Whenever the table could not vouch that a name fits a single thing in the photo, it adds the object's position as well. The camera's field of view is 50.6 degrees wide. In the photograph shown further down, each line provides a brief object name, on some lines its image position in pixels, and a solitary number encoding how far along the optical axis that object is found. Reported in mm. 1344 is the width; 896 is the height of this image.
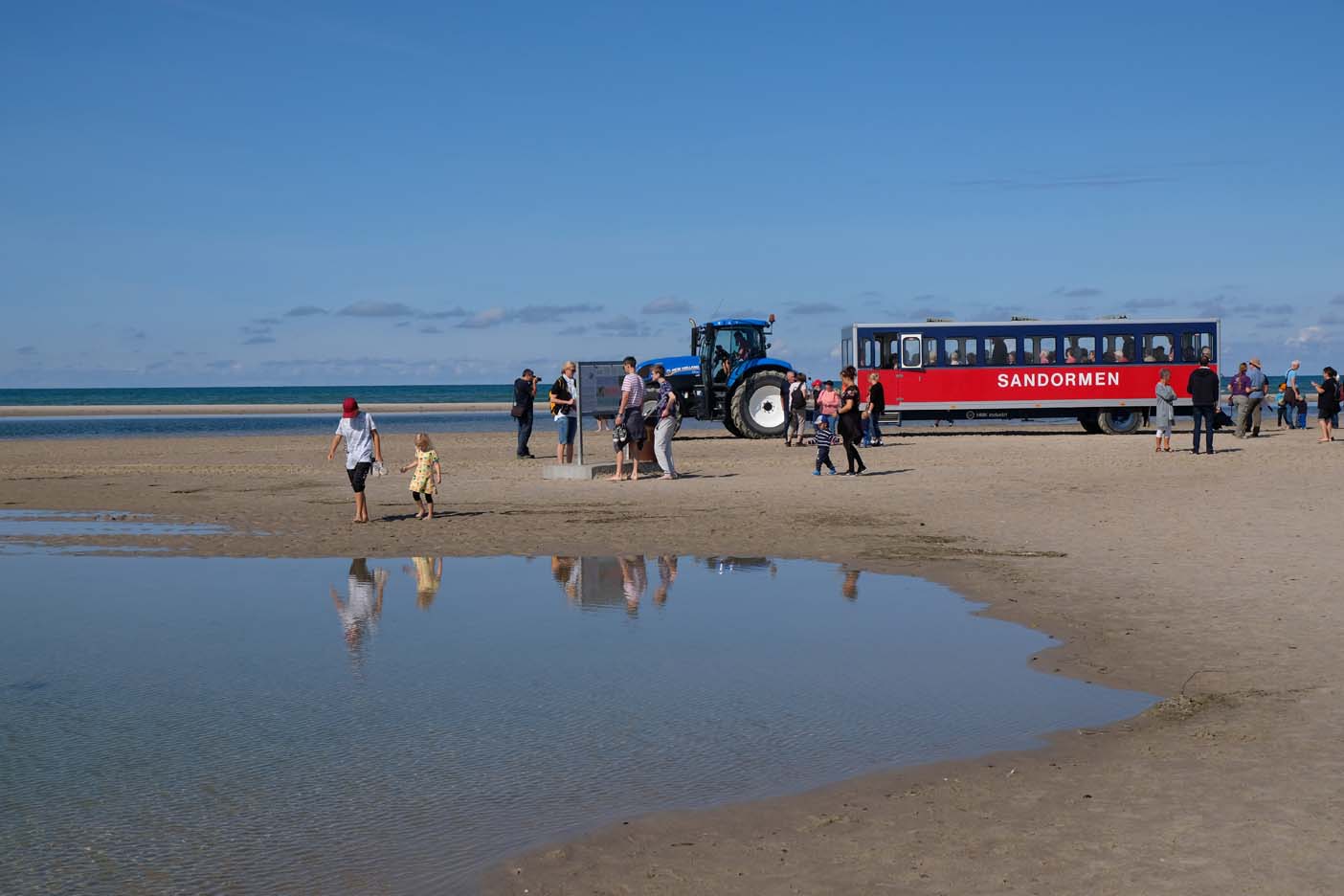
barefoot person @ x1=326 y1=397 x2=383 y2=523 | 17047
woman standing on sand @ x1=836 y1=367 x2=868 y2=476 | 23328
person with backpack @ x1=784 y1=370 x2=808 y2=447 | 33250
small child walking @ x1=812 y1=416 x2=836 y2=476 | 22406
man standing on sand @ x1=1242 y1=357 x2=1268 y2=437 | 35344
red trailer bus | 37938
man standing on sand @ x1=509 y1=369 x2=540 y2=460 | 28430
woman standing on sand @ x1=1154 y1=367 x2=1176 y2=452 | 28453
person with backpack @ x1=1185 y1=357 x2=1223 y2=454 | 27703
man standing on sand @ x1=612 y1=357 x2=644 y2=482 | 22219
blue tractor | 35469
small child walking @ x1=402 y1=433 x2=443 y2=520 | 17453
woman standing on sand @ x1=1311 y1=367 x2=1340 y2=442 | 31519
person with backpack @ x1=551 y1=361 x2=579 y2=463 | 24984
